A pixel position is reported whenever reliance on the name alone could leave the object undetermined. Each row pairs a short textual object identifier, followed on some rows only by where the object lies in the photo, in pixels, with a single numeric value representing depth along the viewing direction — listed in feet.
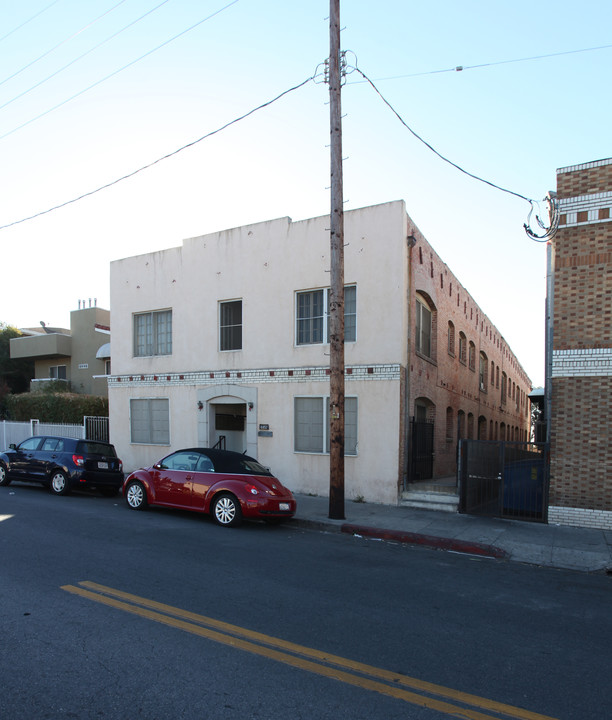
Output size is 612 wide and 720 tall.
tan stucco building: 100.94
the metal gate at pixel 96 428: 70.13
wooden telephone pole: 37.06
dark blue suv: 47.55
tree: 120.16
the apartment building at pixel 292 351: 45.85
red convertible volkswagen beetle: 34.45
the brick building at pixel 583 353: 36.09
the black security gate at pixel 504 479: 38.60
